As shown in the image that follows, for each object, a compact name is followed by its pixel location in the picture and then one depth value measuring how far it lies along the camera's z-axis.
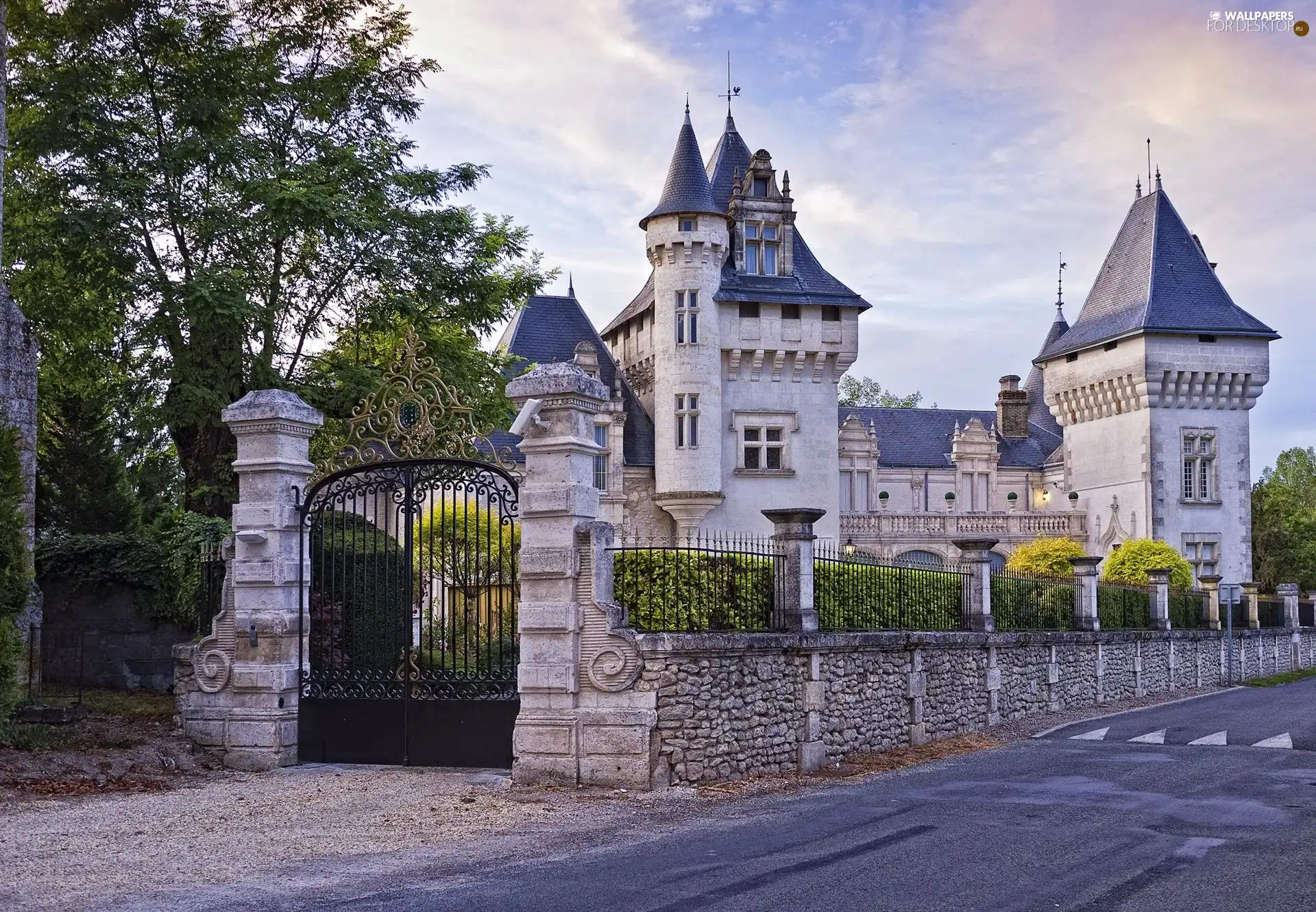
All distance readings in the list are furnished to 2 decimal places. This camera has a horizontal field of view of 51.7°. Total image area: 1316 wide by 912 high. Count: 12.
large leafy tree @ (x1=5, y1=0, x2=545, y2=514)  19.22
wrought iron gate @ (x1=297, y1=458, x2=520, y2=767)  12.41
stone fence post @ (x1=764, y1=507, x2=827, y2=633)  13.10
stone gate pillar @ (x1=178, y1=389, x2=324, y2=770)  12.91
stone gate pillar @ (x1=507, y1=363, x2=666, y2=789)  11.53
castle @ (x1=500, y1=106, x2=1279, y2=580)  36.88
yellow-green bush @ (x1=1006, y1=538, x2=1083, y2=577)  33.78
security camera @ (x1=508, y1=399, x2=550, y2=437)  11.91
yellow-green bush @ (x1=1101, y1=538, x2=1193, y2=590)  36.97
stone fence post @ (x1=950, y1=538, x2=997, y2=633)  17.78
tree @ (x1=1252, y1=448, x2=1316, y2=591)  51.78
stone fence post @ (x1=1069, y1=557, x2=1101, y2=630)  23.98
